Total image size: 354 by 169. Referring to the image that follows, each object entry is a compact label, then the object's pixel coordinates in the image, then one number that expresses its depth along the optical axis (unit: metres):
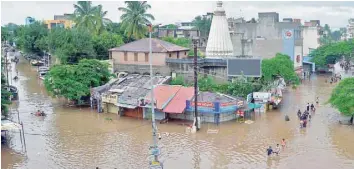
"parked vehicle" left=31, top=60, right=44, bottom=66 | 66.98
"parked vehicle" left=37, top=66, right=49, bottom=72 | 57.82
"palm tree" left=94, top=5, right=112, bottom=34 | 59.69
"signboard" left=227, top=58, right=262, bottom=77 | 36.97
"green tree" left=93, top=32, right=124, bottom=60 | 51.81
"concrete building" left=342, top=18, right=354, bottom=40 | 153.65
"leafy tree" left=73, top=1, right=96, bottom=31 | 58.62
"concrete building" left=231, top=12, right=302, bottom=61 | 55.41
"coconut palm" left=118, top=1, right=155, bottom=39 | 55.34
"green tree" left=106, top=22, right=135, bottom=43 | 61.54
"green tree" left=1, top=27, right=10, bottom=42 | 97.03
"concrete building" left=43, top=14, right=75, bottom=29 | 118.04
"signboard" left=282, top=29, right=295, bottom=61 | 55.38
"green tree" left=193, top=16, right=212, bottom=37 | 90.62
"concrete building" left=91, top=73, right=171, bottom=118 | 32.78
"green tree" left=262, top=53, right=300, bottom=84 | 42.60
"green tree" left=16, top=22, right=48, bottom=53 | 69.00
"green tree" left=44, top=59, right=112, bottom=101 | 35.50
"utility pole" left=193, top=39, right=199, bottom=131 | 29.03
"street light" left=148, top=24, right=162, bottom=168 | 17.19
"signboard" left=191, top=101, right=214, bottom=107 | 30.30
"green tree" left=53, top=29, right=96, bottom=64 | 45.78
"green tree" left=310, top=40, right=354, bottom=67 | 62.75
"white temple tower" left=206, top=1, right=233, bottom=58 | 43.94
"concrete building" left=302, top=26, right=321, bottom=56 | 72.82
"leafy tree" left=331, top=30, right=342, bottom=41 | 172.80
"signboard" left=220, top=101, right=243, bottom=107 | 30.34
